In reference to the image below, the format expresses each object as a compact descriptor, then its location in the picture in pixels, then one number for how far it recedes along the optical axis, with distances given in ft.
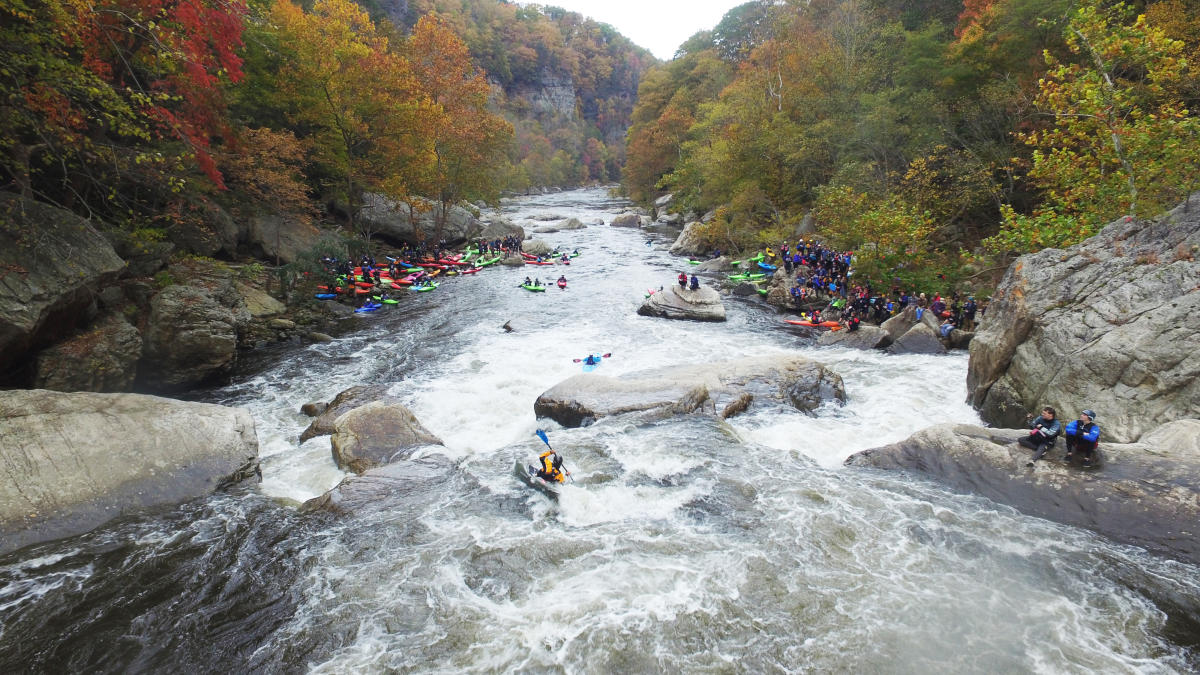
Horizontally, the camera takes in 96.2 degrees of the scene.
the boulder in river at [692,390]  36.22
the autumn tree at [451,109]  92.63
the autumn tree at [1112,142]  38.51
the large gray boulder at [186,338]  39.22
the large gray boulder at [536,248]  109.19
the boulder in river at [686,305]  62.64
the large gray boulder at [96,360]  32.42
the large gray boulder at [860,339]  50.39
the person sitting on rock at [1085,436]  24.72
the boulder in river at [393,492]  25.88
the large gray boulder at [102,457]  22.94
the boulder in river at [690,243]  110.01
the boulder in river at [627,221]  164.55
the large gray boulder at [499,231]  117.39
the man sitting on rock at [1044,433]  25.86
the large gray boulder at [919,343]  47.70
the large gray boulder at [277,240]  71.10
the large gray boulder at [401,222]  98.68
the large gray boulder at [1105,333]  27.71
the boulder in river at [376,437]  30.25
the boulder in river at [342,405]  33.73
